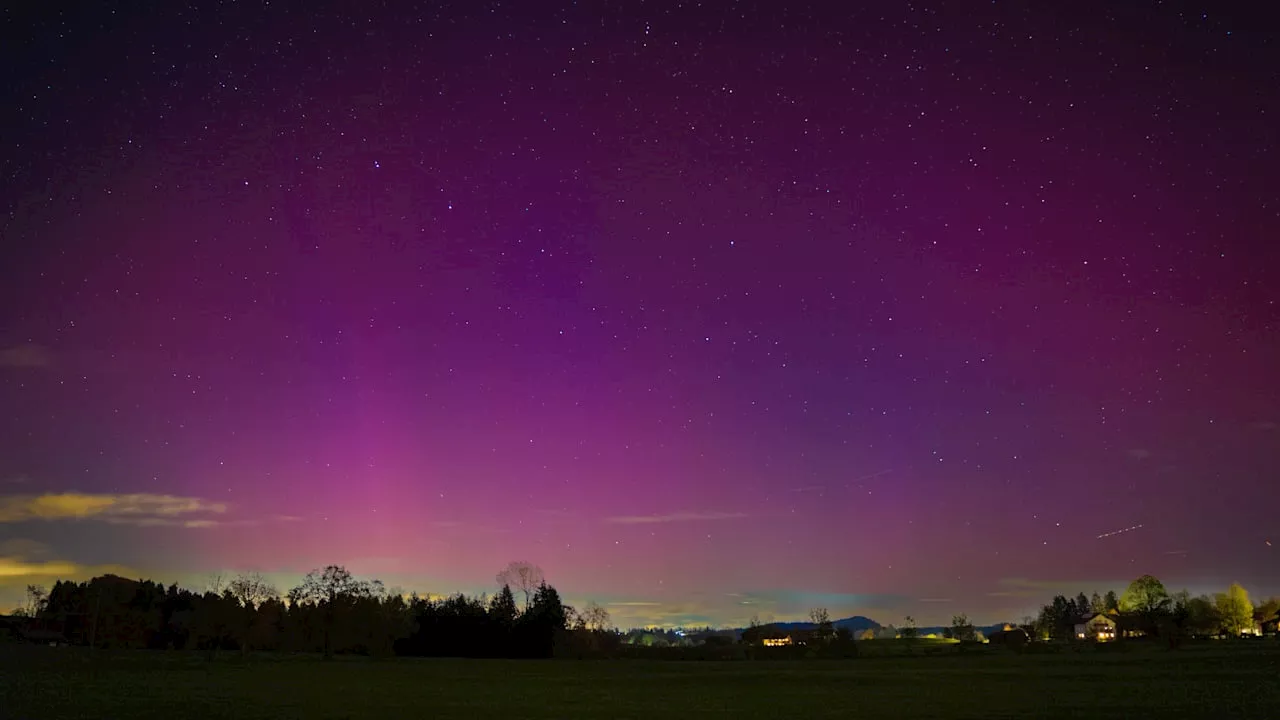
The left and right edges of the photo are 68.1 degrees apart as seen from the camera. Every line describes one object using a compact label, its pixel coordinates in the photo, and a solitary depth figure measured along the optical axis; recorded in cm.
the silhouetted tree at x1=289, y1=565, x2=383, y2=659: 10594
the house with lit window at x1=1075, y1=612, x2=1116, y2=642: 17908
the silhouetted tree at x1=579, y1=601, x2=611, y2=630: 13538
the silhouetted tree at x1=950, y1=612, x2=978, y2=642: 17188
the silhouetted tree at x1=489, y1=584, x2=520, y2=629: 12438
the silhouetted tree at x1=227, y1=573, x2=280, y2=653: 10038
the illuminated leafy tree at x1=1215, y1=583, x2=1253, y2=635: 16062
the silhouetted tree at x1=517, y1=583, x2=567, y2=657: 12175
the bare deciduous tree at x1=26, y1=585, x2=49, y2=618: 15700
